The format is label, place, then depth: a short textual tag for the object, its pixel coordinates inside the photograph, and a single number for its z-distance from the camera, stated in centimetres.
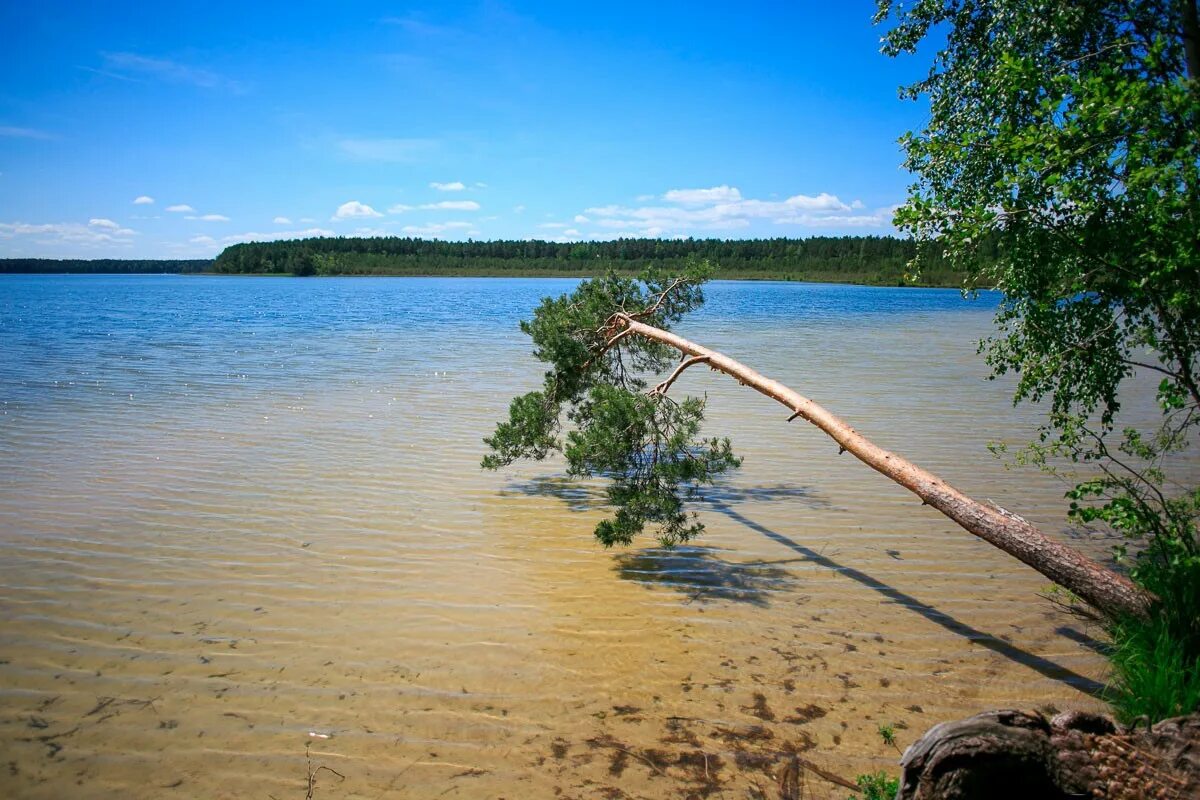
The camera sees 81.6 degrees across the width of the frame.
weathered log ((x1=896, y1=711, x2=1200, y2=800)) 278
